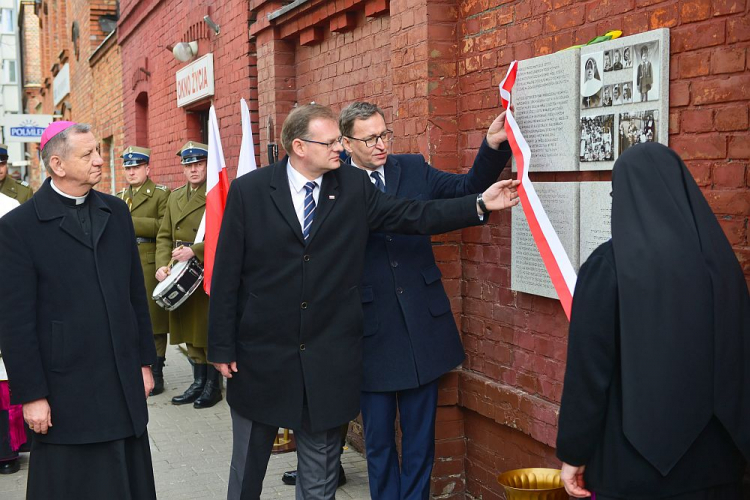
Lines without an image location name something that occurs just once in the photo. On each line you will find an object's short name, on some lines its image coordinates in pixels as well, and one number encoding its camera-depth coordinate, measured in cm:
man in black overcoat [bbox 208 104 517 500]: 377
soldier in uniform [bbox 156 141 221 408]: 702
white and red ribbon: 352
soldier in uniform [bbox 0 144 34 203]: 766
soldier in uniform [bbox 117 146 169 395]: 756
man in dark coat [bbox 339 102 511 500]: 409
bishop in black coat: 354
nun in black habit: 245
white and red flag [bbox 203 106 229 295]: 574
